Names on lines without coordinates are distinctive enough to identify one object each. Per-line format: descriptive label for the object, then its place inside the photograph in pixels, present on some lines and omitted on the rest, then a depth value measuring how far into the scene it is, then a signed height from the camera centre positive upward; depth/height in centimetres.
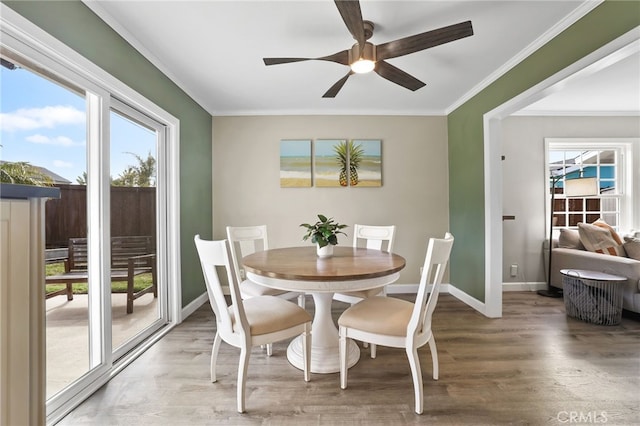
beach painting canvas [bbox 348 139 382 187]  353 +67
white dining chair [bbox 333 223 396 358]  210 -28
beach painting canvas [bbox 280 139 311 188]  352 +67
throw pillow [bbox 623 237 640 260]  291 -41
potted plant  201 -18
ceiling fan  145 +106
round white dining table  153 -37
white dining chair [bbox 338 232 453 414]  144 -65
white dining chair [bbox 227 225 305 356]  216 -36
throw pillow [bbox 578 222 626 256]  308 -35
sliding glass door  142 +4
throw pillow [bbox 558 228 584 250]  337 -36
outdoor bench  168 -37
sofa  261 -51
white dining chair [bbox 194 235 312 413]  144 -64
